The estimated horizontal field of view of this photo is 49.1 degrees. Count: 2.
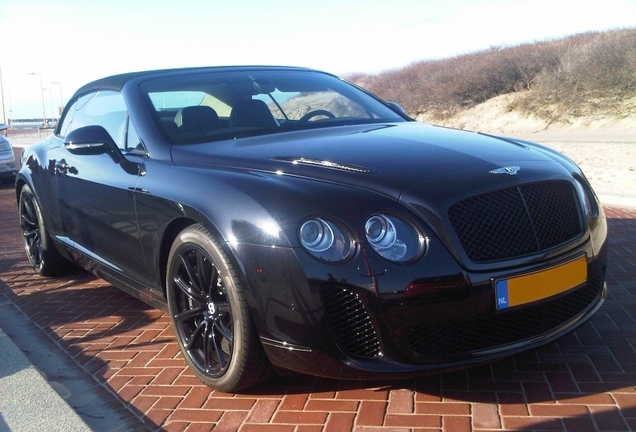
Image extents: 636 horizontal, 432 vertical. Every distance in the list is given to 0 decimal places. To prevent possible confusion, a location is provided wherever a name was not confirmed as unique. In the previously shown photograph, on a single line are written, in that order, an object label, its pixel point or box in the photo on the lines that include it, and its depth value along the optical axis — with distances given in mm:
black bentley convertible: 2646
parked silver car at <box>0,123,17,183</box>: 13203
